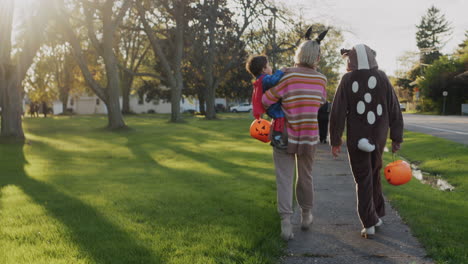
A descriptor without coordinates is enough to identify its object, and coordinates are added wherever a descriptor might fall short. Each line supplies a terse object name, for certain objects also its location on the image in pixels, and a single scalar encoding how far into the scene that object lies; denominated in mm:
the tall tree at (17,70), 15539
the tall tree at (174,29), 27516
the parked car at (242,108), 72562
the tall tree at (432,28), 83188
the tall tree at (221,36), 25859
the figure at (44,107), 45969
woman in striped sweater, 4129
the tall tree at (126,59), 46044
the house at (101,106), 71875
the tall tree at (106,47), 19891
